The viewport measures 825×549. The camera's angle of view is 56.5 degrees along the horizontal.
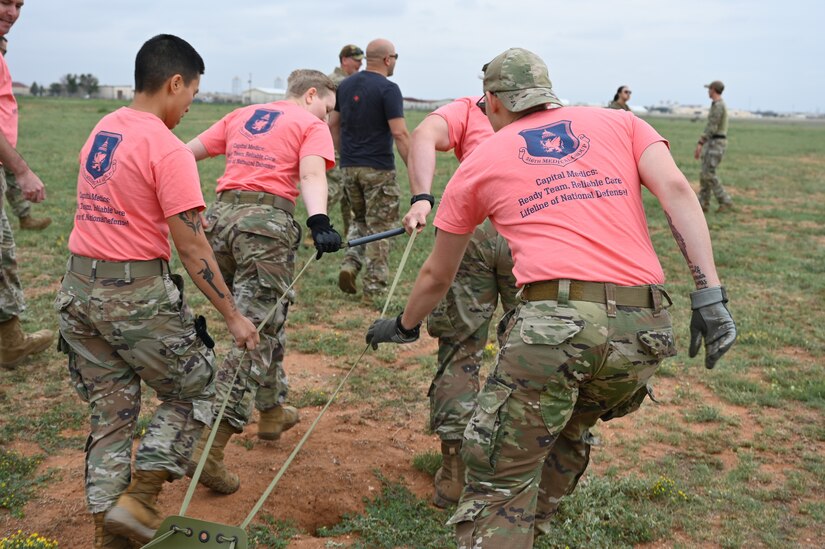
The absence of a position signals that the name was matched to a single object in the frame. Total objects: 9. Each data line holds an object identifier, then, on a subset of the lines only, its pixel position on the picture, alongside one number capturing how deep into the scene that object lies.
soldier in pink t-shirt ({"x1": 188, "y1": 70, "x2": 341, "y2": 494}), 4.43
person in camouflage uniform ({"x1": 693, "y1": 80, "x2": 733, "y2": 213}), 14.23
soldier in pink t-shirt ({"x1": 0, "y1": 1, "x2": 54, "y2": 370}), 5.00
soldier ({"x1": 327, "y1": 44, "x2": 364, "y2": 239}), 9.28
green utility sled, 2.83
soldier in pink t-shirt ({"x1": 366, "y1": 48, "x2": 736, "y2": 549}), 2.78
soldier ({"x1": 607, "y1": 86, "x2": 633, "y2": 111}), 14.15
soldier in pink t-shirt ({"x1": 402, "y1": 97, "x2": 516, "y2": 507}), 4.08
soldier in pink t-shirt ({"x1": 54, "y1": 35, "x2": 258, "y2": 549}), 3.23
